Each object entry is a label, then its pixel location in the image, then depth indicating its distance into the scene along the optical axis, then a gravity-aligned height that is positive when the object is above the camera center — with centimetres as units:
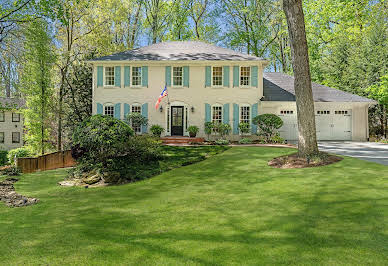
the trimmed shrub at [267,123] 1562 +47
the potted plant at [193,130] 1678 +4
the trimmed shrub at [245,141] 1571 -62
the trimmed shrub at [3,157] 2049 -218
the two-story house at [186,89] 1736 +281
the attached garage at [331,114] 1834 +120
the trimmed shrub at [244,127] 1686 +21
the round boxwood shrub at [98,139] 850 -28
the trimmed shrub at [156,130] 1683 +4
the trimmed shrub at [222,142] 1524 -67
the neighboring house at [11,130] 2677 +3
